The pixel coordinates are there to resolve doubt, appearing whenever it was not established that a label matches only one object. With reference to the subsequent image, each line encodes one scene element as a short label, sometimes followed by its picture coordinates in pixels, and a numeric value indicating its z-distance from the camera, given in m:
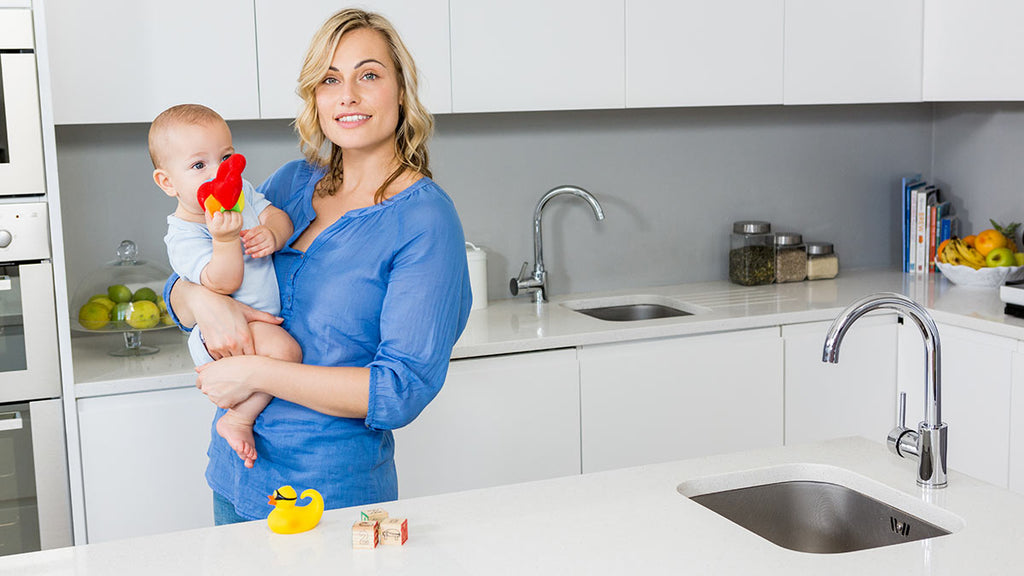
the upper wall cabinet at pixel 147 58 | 2.49
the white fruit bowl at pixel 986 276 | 3.28
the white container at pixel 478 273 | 3.06
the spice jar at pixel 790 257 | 3.48
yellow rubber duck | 1.47
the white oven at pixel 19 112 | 2.22
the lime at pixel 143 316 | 2.58
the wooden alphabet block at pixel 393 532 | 1.43
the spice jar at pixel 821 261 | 3.54
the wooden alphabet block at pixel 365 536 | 1.42
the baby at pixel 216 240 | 1.74
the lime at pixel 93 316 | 2.57
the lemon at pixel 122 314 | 2.58
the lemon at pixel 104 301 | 2.59
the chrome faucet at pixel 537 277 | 3.22
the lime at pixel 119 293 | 2.61
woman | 1.68
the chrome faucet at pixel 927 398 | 1.54
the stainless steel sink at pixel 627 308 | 3.33
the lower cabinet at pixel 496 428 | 2.66
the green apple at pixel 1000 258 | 3.29
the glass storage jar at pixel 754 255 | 3.46
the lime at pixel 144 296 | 2.64
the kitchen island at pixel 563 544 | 1.37
